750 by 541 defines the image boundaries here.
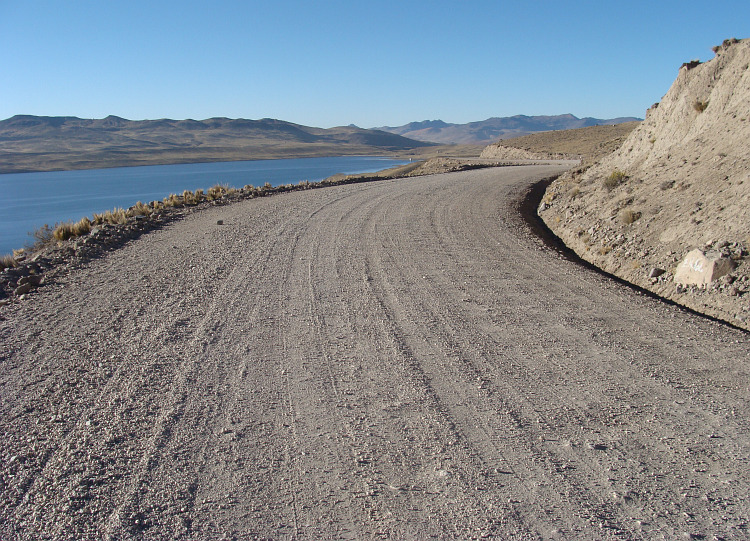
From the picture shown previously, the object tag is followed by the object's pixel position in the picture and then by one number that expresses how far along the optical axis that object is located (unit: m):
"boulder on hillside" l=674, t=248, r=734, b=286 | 7.96
